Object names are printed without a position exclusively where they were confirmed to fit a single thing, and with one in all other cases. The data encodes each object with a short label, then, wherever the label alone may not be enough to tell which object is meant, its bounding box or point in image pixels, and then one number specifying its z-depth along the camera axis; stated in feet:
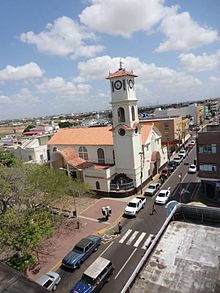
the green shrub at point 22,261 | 66.62
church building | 128.88
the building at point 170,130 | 234.38
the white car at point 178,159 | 188.50
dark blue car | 75.61
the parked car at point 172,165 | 173.02
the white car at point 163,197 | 117.60
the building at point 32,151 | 183.93
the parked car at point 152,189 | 129.29
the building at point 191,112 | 391.65
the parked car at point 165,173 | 156.20
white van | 63.10
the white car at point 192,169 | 164.23
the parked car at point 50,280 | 66.30
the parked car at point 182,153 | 207.23
